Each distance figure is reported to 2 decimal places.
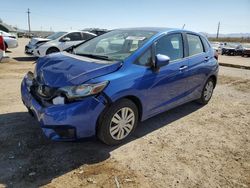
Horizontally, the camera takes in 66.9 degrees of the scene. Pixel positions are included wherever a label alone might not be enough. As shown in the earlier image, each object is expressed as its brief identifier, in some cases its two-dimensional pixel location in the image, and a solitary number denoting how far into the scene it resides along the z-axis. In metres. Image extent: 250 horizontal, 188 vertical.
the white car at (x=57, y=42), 8.76
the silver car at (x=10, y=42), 10.55
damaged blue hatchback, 2.39
